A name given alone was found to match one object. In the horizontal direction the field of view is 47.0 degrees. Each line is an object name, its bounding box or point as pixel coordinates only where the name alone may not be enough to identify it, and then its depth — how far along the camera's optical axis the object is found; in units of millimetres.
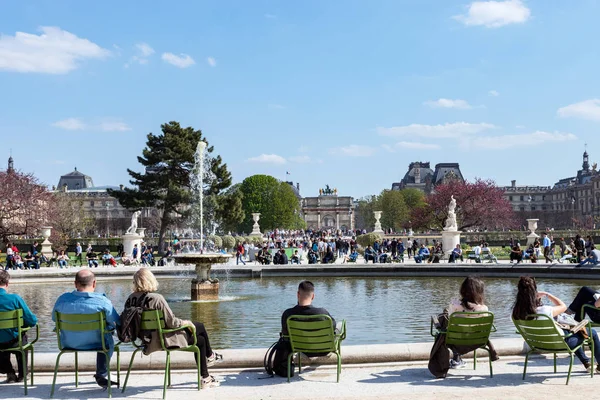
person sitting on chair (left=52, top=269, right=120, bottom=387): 7402
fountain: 18406
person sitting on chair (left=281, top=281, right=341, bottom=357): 7664
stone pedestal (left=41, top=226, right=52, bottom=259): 44094
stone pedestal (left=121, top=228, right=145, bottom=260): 41750
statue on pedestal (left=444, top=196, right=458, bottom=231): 39156
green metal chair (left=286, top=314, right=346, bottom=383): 7527
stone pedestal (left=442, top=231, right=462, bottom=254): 38781
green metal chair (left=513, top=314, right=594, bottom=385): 7660
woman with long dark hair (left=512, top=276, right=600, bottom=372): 7816
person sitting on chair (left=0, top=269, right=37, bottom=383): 7672
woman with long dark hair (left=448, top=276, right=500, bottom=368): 7926
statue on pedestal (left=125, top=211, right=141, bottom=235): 42328
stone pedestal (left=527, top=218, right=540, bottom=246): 44388
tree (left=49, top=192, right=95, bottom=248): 53031
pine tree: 51625
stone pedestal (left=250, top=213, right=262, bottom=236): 65000
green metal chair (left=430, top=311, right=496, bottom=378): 7758
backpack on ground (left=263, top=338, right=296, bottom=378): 7906
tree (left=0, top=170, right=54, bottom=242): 48594
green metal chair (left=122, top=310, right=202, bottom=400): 7246
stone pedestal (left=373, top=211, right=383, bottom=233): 61859
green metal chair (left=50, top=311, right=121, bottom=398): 7332
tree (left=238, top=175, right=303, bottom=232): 105688
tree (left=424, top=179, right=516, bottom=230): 75438
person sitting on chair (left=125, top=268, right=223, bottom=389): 7332
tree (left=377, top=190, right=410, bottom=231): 111750
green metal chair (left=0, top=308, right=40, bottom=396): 7559
